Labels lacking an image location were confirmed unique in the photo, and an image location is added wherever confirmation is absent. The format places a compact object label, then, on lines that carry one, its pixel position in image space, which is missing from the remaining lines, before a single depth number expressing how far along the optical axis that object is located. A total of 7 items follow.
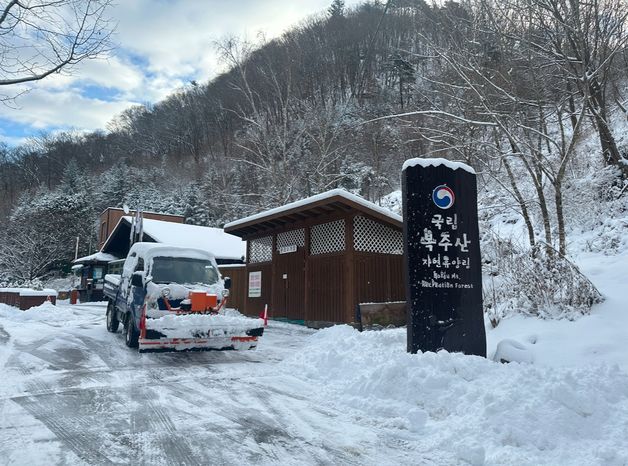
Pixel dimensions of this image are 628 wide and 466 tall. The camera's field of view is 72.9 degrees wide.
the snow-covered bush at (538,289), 6.92
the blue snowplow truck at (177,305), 7.39
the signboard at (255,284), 17.05
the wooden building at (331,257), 12.83
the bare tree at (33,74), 8.96
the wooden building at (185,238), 27.83
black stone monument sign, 6.44
